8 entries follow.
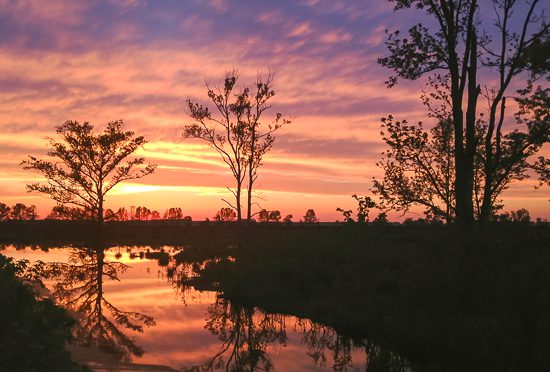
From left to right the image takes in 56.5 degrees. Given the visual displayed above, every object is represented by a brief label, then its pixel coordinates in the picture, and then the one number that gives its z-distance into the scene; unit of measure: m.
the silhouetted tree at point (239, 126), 45.47
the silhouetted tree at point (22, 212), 150.88
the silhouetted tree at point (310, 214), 169.75
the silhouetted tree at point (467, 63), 20.16
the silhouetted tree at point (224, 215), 150.88
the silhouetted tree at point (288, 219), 117.00
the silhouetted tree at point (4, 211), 139.38
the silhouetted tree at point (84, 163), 59.53
